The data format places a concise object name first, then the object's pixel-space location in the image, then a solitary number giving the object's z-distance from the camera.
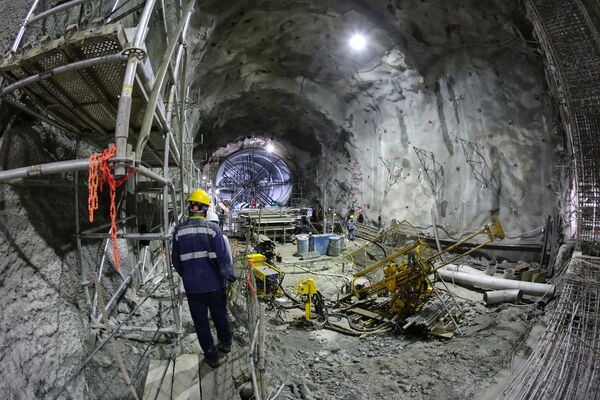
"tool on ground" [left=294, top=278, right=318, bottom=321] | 5.30
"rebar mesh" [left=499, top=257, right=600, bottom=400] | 2.65
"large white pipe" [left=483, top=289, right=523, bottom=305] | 5.34
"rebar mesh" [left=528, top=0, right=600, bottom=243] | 5.75
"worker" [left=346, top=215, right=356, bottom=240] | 13.05
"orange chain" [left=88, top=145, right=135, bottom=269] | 1.70
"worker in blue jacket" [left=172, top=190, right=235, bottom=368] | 2.97
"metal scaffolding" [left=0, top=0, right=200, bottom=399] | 1.78
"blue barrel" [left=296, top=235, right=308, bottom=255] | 10.50
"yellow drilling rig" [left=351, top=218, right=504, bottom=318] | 4.98
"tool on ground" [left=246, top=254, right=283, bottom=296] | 6.14
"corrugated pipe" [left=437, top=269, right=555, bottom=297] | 5.49
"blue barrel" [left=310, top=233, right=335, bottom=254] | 10.82
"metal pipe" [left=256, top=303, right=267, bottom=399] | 2.13
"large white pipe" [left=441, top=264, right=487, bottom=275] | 7.27
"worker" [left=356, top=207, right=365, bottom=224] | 14.05
